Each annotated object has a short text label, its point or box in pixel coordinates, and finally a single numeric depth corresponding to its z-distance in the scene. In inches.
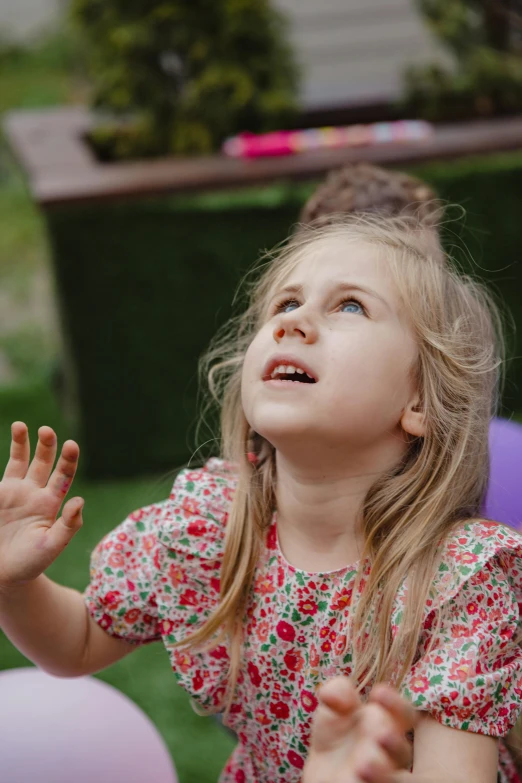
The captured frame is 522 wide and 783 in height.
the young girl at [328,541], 57.6
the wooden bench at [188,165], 146.7
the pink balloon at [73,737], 70.9
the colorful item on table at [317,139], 157.5
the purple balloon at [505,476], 86.4
